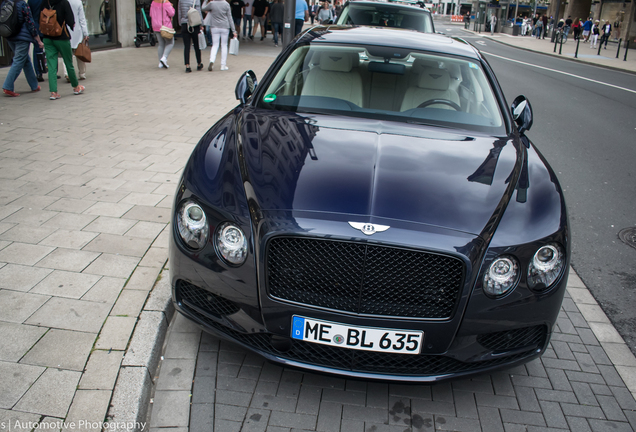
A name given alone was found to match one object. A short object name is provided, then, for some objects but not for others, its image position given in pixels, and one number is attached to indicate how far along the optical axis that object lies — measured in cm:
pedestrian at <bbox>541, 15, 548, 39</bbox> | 5018
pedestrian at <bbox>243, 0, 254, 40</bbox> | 2425
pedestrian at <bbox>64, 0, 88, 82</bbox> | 948
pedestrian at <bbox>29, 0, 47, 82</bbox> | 889
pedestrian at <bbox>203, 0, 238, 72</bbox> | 1318
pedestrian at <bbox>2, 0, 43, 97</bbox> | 843
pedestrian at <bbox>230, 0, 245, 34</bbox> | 2192
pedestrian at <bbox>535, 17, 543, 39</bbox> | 5106
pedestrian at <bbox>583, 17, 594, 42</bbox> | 4403
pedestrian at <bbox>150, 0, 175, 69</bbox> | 1239
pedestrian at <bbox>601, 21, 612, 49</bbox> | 3362
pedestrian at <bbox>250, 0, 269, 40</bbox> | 2366
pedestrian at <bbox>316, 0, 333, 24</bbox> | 2232
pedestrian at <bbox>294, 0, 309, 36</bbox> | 1870
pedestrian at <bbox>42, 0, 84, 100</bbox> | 837
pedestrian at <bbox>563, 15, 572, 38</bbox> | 4506
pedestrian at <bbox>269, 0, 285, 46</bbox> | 2217
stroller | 1852
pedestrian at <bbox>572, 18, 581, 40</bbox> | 4693
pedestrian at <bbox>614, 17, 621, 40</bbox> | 4269
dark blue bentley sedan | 238
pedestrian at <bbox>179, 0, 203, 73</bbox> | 1279
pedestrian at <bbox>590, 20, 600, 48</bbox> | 3846
